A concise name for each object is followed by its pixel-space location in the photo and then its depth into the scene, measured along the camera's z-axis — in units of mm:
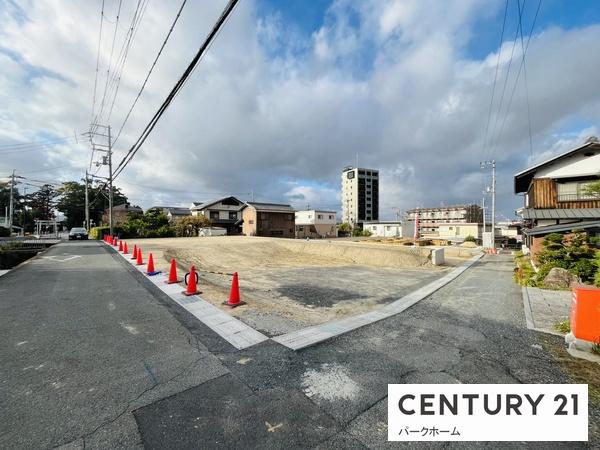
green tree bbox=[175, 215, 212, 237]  35169
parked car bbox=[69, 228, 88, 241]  27236
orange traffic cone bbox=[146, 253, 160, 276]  9570
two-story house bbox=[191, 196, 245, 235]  45812
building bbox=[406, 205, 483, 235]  82438
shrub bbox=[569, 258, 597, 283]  9641
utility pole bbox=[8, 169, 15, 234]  34325
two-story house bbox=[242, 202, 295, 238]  42438
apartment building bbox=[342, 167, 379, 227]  96938
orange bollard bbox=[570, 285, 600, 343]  4090
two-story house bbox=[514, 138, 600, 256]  15703
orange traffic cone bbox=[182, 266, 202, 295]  6977
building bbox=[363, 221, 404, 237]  63509
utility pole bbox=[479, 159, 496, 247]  32812
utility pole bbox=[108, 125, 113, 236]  25538
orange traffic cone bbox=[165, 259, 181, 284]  8242
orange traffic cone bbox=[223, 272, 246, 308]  6155
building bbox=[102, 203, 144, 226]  52316
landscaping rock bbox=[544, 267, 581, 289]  8844
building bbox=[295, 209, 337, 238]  55406
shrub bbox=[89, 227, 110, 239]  30625
